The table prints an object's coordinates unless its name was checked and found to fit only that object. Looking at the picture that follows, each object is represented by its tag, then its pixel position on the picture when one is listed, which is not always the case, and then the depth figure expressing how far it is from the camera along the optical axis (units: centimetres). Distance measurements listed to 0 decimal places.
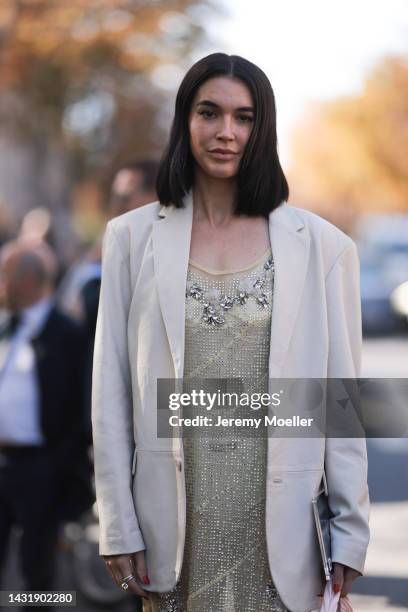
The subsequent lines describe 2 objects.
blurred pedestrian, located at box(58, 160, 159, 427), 867
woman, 552
